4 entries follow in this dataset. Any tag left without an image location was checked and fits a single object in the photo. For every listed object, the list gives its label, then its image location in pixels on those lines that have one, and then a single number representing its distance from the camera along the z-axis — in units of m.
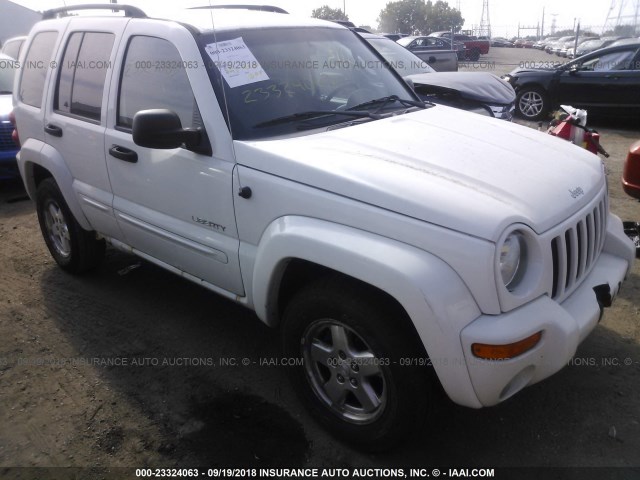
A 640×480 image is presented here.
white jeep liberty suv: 2.27
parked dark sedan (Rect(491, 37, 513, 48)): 59.49
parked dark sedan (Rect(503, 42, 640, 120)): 10.54
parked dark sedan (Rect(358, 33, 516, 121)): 6.38
